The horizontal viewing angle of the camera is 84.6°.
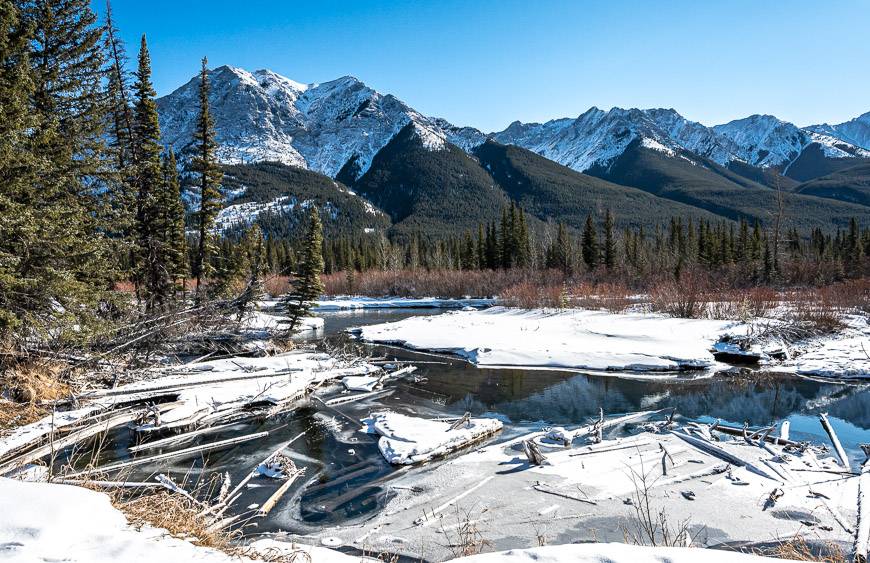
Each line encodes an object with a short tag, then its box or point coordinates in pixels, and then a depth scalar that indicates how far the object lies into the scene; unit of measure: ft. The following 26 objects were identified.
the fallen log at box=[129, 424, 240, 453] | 32.24
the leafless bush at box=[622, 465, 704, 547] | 19.83
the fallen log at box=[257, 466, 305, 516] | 24.62
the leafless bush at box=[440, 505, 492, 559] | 19.80
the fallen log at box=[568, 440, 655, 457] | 31.15
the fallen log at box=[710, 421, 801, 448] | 31.81
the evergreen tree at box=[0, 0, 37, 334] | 31.19
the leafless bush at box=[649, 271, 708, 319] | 88.69
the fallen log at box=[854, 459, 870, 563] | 13.21
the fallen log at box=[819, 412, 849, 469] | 27.16
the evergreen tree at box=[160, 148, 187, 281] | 75.97
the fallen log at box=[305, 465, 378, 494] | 27.91
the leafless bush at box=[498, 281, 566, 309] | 115.34
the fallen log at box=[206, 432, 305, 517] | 26.12
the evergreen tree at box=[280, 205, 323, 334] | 83.15
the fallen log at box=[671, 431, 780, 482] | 27.54
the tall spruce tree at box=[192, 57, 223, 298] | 73.82
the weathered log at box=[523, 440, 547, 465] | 29.91
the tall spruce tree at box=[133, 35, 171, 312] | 64.85
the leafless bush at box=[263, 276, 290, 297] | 190.79
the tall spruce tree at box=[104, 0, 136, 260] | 45.73
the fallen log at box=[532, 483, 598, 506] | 25.41
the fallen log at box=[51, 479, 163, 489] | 14.61
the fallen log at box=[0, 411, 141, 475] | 24.93
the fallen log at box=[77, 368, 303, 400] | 39.59
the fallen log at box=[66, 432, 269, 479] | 30.22
